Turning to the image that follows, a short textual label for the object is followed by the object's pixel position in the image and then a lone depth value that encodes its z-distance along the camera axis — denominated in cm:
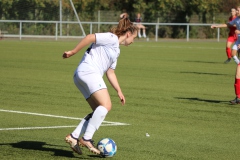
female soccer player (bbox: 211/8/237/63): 2825
